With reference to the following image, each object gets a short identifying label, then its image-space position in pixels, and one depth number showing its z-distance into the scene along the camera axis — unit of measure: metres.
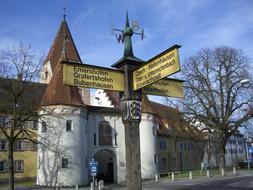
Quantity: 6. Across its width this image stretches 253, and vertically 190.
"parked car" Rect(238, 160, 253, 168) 38.31
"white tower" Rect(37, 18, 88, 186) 24.15
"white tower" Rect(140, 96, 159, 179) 29.12
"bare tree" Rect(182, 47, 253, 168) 28.86
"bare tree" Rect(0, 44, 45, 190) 17.16
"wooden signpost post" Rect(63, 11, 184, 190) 4.74
